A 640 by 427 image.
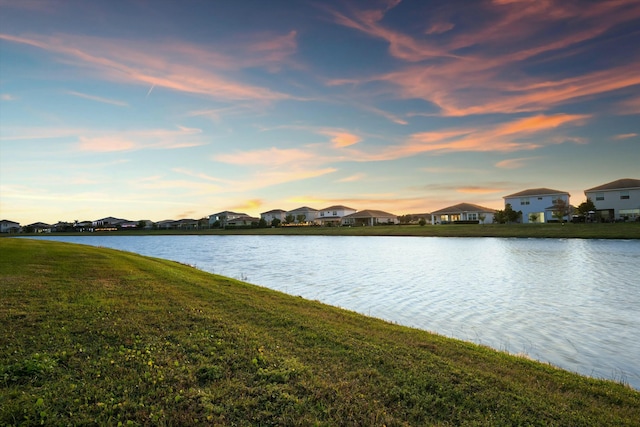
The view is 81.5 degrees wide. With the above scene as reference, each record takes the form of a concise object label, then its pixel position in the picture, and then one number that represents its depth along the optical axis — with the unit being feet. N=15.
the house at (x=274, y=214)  458.91
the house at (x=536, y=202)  246.47
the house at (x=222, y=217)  449.19
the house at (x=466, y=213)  298.35
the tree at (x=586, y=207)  209.56
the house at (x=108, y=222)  512.26
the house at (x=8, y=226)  426.92
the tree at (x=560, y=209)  222.69
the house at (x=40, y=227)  458.58
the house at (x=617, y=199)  209.77
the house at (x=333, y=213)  405.80
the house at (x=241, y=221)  429.05
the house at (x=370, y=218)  361.20
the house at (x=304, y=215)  417.22
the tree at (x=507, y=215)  239.09
